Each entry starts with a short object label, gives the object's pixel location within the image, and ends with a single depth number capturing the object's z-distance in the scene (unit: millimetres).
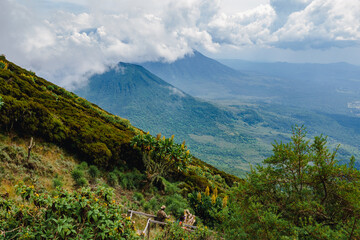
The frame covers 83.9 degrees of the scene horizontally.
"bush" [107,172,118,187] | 11108
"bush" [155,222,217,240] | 6992
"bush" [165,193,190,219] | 11102
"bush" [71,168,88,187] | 9344
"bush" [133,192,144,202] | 11023
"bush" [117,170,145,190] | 11719
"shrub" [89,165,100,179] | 10609
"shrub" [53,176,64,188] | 8300
